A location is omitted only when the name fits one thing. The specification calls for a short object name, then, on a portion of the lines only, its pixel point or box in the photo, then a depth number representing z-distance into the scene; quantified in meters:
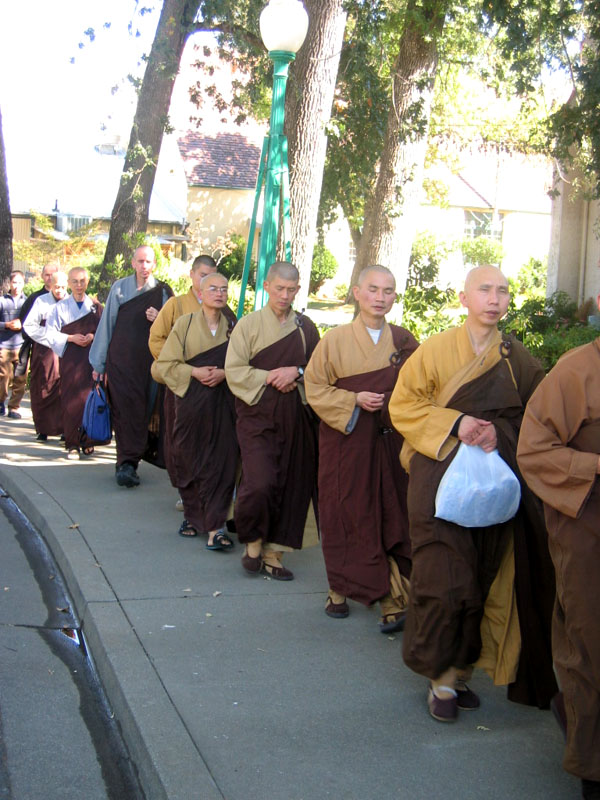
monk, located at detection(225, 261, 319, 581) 6.16
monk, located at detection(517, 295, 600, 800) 3.35
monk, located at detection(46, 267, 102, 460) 10.37
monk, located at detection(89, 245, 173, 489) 8.98
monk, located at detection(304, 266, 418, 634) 5.28
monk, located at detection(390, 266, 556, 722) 4.13
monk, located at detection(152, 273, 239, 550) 6.99
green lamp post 7.89
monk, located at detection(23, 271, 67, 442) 11.14
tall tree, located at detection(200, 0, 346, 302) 10.04
